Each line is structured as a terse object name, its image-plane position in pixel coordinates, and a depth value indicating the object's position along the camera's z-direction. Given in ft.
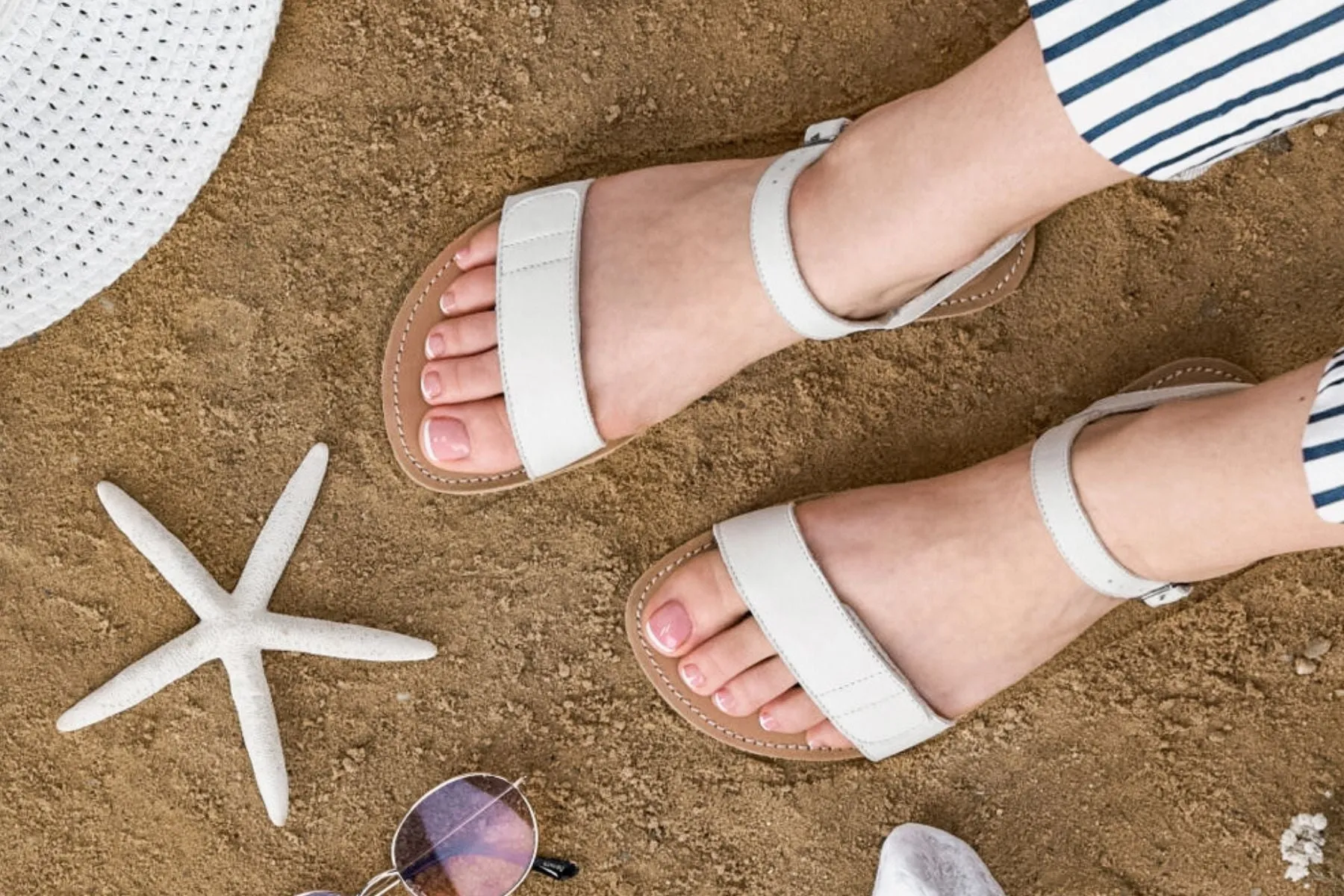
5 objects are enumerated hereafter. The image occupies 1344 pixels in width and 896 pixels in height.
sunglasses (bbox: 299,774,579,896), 3.49
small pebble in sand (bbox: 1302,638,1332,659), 3.51
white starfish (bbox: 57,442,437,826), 3.44
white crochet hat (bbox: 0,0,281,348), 3.23
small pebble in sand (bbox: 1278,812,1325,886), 3.51
